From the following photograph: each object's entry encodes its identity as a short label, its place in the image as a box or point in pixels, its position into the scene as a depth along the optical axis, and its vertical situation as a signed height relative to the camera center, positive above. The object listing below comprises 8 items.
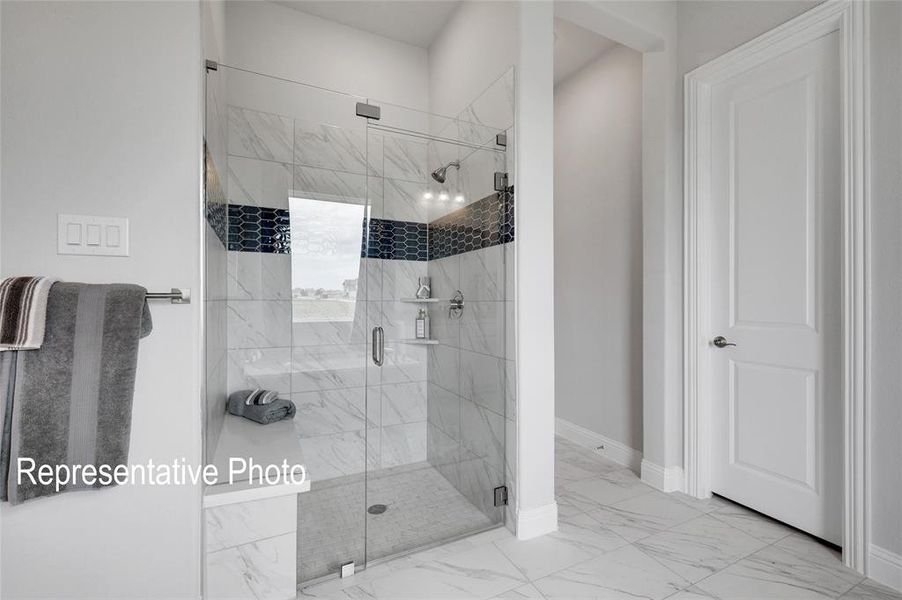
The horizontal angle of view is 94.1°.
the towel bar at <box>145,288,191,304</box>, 1.21 +0.01
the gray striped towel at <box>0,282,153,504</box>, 1.06 -0.22
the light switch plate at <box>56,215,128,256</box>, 1.15 +0.18
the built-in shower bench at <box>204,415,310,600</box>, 1.35 -0.79
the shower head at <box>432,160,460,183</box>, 2.14 +0.66
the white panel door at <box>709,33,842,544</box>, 1.83 +0.06
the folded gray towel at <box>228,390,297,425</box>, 1.95 -0.51
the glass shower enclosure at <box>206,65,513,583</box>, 1.83 -0.01
